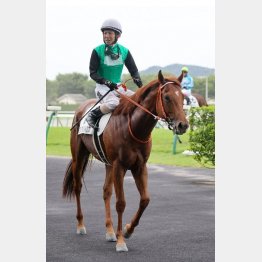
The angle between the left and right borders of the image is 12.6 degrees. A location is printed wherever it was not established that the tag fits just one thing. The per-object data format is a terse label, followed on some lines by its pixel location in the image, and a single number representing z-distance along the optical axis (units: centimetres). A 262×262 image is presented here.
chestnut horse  1219
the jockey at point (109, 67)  1349
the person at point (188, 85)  3158
